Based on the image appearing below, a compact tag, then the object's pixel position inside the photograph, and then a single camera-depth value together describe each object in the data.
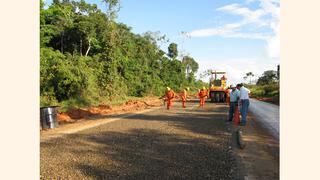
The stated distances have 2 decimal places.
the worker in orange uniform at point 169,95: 15.36
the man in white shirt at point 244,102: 10.26
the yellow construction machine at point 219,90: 21.32
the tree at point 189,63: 46.67
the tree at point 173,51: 44.55
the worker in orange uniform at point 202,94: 17.89
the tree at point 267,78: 52.56
